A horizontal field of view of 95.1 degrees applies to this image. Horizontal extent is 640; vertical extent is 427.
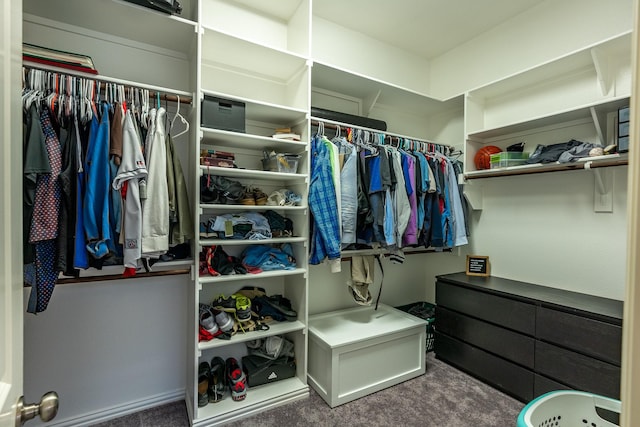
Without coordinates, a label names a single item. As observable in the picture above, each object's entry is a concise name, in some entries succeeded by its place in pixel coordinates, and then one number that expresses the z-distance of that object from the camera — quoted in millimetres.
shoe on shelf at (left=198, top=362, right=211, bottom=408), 1729
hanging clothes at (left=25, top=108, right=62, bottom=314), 1257
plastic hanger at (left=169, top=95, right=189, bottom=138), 1697
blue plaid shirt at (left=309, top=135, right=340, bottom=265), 1890
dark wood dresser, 1628
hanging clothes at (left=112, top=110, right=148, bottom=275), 1416
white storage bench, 1887
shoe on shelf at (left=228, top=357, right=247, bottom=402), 1805
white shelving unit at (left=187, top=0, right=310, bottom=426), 1712
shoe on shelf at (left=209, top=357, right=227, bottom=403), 1783
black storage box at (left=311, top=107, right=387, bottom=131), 2156
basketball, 2387
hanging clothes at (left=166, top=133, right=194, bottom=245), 1566
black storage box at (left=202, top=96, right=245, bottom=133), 1690
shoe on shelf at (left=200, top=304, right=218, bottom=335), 1741
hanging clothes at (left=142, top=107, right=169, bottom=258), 1455
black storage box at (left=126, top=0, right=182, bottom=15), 1475
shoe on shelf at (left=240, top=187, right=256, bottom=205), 1851
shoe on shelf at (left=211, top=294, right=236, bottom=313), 1865
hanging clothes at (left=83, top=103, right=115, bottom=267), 1349
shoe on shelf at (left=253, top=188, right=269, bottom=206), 1901
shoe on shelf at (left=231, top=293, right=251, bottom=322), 1859
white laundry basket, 1027
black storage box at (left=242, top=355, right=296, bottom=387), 1950
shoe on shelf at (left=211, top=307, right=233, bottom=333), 1761
